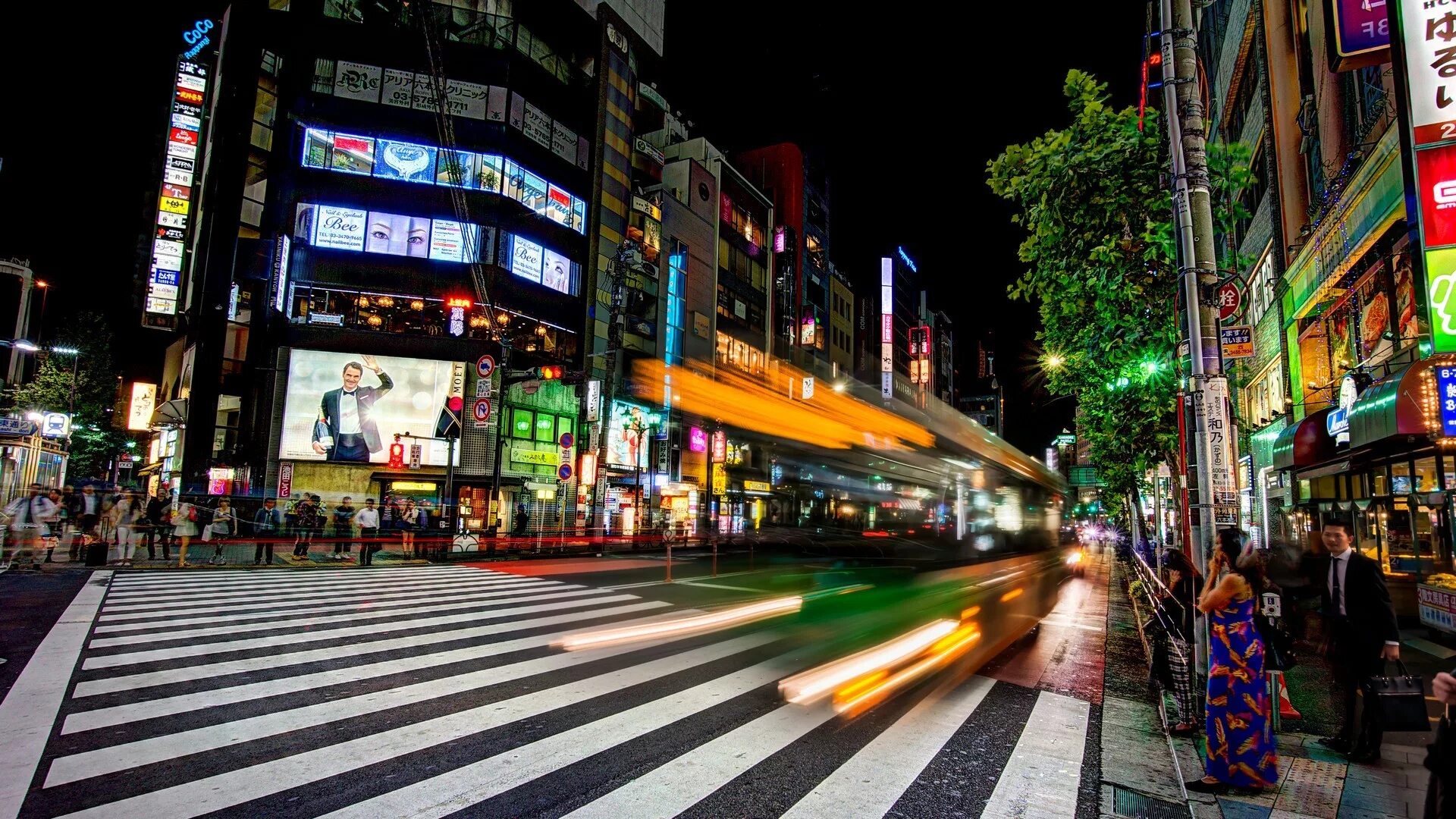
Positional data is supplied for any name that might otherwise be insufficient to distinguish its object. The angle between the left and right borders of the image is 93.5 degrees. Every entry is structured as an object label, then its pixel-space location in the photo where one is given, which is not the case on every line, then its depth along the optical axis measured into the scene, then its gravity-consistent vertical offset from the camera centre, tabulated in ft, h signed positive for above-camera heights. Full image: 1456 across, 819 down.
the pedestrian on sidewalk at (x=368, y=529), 65.36 -3.71
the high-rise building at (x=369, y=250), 105.70 +40.00
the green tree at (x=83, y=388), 144.25 +20.47
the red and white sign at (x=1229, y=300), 25.66 +8.13
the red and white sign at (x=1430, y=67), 23.85 +16.18
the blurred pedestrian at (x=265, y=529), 62.90 -4.36
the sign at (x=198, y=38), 128.77 +85.35
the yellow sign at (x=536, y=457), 117.70 +6.75
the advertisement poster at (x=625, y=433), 137.18 +13.18
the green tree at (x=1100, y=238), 32.48 +13.63
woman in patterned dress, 16.37 -4.26
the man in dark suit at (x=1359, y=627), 18.94 -3.06
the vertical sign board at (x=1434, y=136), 22.59 +13.27
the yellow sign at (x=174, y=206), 111.75 +45.44
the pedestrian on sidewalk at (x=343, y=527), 71.61 -3.89
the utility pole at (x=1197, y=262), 24.27 +9.33
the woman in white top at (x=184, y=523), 59.04 -3.29
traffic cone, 22.63 -6.24
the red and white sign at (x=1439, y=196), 22.85 +10.94
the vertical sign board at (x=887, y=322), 186.91 +49.96
